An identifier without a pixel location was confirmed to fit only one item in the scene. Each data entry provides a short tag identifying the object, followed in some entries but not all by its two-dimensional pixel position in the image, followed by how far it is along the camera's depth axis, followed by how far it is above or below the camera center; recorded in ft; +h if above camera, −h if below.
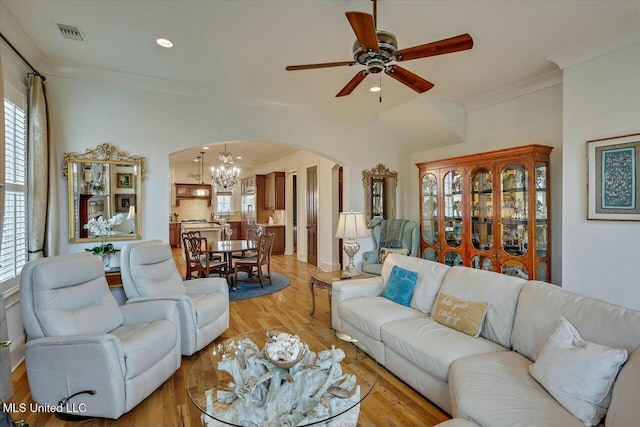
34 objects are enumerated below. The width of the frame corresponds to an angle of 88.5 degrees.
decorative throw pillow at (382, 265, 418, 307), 10.36 -2.41
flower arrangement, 12.00 -0.55
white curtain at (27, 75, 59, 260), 10.57 +1.20
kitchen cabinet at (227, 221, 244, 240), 38.75 -2.11
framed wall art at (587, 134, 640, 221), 9.83 +0.94
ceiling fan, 6.69 +3.75
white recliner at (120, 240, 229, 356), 9.80 -2.56
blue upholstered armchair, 17.71 -1.56
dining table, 17.80 -2.01
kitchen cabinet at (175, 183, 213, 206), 37.73 +2.44
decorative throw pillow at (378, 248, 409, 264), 17.12 -2.12
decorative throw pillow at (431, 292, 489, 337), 7.93 -2.63
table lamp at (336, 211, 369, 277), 13.03 -0.80
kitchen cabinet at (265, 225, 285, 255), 30.78 -2.67
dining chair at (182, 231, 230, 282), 17.35 -2.45
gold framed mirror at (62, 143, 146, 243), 12.44 +0.94
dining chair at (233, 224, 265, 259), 20.55 -1.81
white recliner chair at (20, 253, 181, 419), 6.89 -2.99
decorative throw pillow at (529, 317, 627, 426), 4.94 -2.63
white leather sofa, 5.01 -3.00
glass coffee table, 5.11 -3.06
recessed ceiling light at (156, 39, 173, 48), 10.19 +5.36
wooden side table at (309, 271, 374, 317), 12.42 -2.62
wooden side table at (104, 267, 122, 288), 11.13 -2.24
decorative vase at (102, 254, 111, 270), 11.99 -1.72
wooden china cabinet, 13.11 -0.06
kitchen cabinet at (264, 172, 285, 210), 30.99 +2.05
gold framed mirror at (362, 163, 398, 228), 19.02 +1.07
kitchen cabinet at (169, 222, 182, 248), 35.88 -2.28
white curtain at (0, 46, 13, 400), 7.16 -3.33
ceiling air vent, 9.56 +5.44
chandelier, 28.35 +3.17
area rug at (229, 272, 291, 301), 17.21 -4.31
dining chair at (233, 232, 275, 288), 18.83 -2.83
